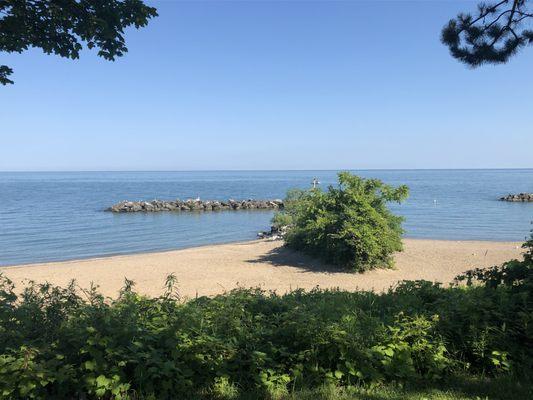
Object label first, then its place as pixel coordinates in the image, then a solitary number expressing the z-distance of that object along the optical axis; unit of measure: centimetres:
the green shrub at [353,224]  1530
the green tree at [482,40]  691
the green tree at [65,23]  433
